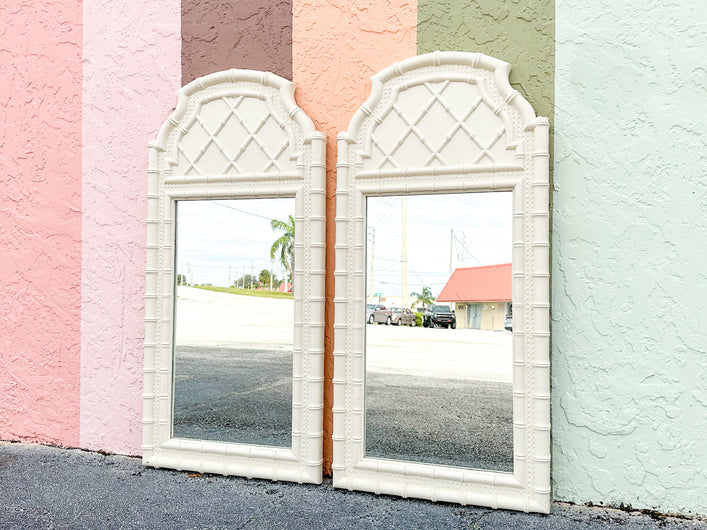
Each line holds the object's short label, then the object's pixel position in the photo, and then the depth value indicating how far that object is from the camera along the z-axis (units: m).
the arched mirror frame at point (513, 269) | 3.16
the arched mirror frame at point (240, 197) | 3.53
